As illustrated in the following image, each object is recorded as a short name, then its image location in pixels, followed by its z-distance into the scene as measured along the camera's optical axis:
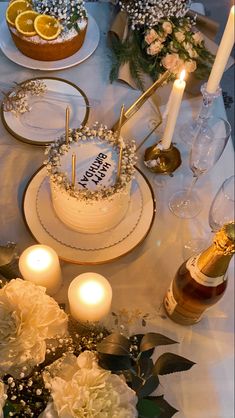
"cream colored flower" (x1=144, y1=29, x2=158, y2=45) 1.18
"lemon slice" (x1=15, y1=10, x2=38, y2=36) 1.17
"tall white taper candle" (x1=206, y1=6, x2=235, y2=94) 0.85
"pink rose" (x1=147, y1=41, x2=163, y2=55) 1.19
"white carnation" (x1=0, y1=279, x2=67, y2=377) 0.72
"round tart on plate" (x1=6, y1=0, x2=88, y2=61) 1.17
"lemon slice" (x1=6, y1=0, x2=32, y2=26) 1.19
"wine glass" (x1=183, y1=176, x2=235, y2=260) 0.96
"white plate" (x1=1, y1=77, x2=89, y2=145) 1.12
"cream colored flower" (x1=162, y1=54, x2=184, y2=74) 1.17
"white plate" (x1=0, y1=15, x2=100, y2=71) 1.23
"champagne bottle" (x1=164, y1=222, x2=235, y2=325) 0.84
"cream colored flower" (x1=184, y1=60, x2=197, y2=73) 1.18
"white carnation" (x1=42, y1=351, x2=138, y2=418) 0.67
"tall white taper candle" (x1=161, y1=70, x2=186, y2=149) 0.90
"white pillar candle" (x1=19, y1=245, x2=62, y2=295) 0.86
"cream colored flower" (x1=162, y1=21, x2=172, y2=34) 1.18
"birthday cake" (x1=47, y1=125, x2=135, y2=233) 0.90
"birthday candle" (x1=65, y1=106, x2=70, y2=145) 0.92
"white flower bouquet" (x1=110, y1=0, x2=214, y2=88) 1.18
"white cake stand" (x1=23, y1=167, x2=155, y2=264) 0.98
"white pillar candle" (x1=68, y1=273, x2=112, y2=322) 0.83
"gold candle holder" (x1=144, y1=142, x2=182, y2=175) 1.09
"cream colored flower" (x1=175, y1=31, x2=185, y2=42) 1.19
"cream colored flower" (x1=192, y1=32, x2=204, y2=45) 1.21
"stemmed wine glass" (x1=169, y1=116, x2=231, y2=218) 1.02
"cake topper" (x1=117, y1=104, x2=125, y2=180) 0.90
